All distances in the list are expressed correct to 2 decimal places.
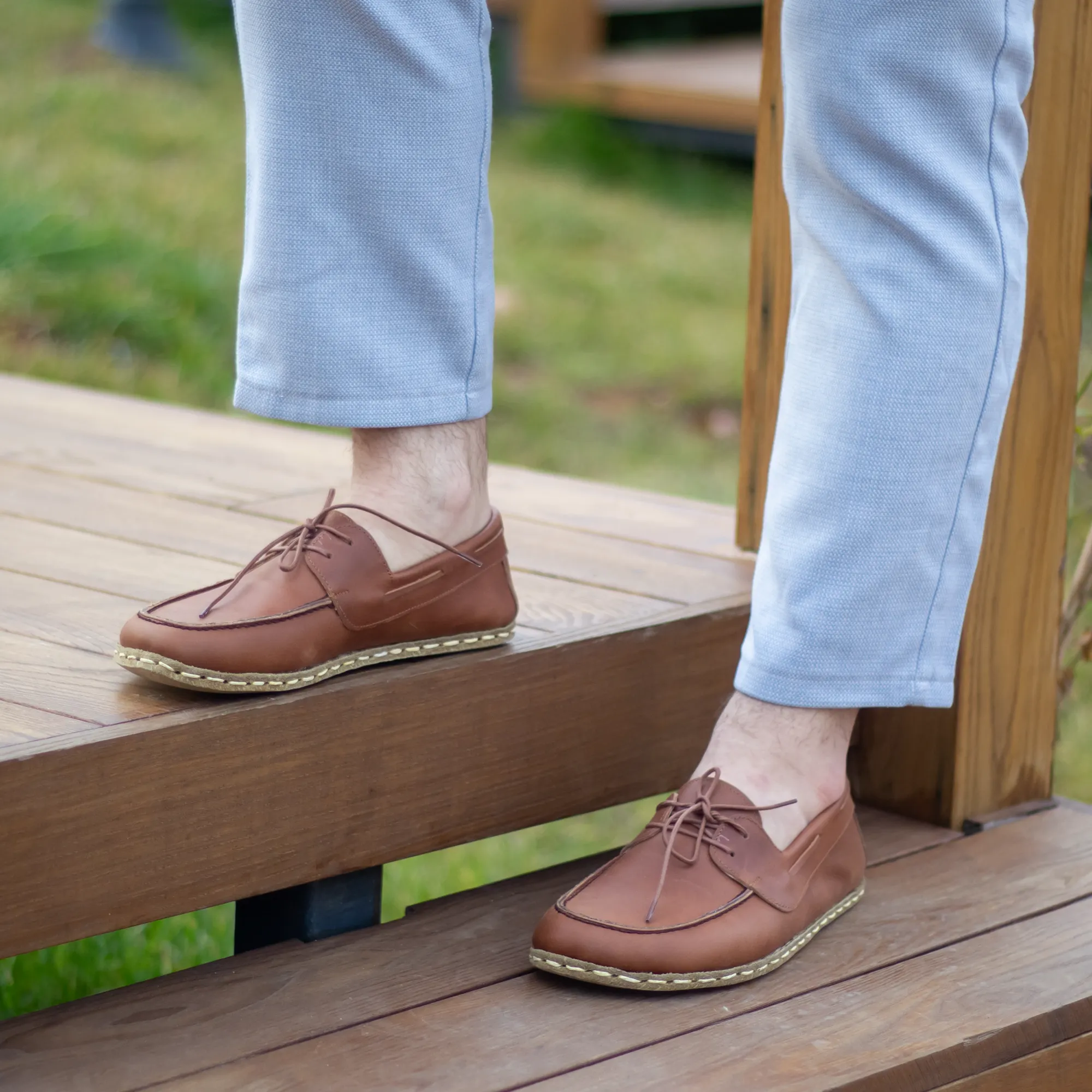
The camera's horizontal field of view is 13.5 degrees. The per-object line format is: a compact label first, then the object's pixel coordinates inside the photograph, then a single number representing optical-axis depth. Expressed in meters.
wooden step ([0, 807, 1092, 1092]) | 3.35
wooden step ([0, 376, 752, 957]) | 3.39
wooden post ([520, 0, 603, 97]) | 11.55
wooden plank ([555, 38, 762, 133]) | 10.81
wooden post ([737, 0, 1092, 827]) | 3.76
